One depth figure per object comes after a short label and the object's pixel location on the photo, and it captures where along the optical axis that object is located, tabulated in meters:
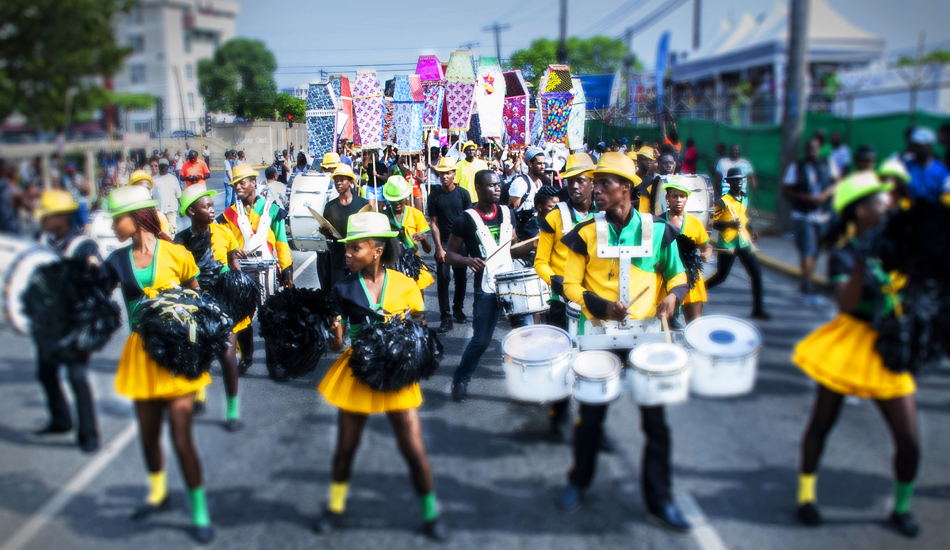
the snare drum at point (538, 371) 3.25
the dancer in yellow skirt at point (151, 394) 2.94
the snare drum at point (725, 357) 2.70
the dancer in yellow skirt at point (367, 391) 3.18
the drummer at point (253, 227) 5.29
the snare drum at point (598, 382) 3.10
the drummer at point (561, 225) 4.21
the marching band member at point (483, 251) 5.09
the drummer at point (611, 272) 3.22
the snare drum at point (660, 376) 2.83
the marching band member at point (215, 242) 3.38
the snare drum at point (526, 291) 4.79
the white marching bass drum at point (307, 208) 4.79
